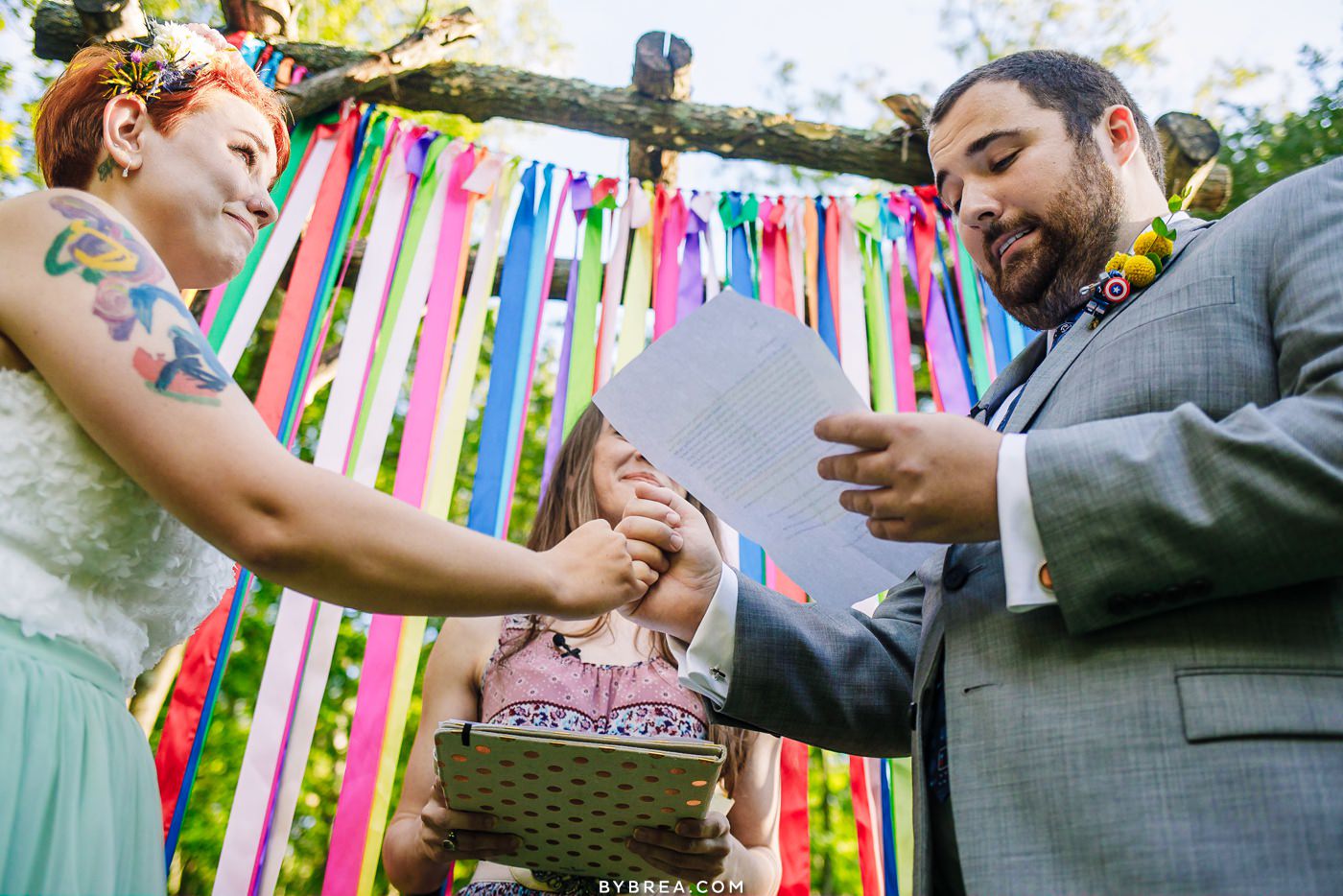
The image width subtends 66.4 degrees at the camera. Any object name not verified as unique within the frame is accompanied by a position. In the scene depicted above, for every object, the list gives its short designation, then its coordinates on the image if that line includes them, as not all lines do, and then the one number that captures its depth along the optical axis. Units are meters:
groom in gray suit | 1.18
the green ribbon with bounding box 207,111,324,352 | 3.19
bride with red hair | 1.25
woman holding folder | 2.28
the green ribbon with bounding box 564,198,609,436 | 3.44
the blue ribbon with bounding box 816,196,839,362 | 3.73
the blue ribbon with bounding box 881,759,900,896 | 2.90
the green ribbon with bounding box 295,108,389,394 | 3.32
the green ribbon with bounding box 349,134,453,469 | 3.33
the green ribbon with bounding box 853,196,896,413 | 3.69
